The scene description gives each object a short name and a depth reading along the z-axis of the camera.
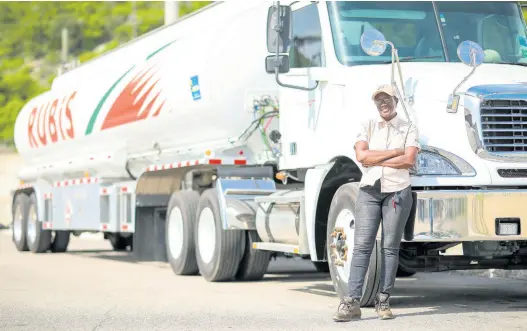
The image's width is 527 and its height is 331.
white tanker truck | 19.28
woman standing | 18.34
